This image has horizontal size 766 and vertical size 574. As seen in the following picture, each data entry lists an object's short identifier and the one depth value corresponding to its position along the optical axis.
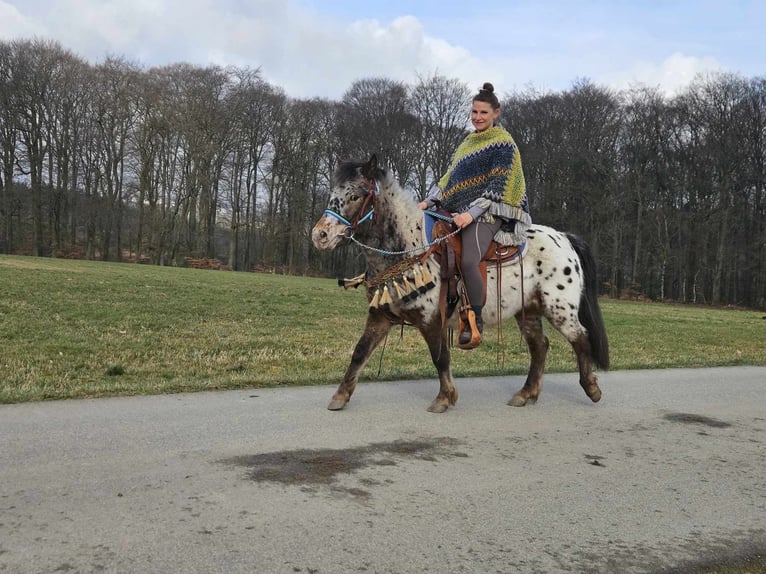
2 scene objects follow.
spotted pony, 5.32
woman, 5.46
